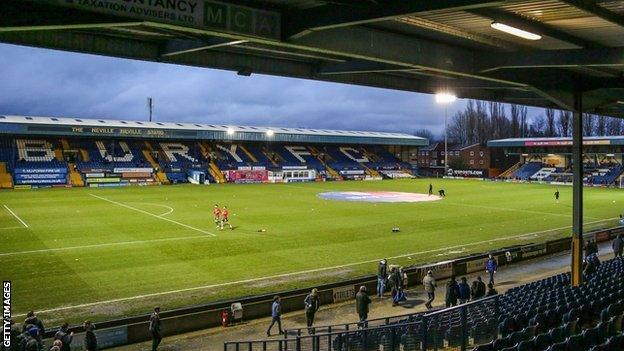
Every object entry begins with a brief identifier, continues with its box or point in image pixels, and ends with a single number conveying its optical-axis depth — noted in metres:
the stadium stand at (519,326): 8.79
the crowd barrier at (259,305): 14.93
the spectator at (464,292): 17.53
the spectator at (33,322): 12.79
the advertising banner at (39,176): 58.50
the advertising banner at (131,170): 65.26
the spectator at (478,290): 17.53
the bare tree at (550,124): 117.28
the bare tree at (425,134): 188.93
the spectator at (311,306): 15.90
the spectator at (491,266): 21.06
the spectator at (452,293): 17.38
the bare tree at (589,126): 111.44
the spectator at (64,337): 12.28
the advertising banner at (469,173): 92.94
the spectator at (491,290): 16.96
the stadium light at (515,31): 8.95
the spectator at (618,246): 25.11
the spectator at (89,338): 13.21
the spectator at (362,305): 16.14
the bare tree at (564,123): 113.00
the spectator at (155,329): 14.20
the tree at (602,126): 110.75
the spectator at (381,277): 19.66
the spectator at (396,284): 19.00
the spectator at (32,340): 10.87
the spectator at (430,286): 18.56
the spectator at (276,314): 15.62
